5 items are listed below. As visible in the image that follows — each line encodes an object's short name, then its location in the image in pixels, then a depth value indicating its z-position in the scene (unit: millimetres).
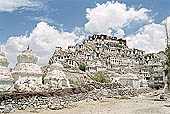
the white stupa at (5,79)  24422
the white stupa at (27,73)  27375
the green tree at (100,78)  59359
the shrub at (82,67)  89931
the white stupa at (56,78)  33656
